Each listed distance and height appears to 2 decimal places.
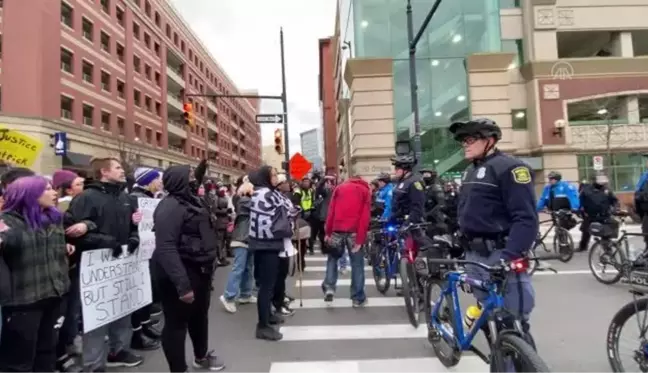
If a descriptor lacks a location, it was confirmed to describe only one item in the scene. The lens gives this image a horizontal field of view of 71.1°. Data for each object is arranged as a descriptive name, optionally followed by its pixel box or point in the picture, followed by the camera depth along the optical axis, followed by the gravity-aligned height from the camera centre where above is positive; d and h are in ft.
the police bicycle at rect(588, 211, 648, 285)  24.13 -3.21
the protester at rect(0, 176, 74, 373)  10.82 -1.43
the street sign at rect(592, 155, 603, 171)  60.08 +4.31
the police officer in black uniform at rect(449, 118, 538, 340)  10.28 -0.20
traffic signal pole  62.49 +15.34
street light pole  39.29 +10.23
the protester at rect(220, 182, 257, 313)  22.12 -2.34
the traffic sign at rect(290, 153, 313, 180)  60.80 +5.47
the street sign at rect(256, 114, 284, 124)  60.29 +12.02
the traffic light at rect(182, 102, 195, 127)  60.08 +13.18
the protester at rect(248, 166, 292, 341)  17.70 -1.06
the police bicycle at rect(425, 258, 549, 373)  9.28 -3.08
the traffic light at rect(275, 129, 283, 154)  74.33 +11.02
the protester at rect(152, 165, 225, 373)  12.44 -1.21
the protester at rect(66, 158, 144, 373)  13.71 -0.46
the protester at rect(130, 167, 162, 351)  17.13 -3.98
